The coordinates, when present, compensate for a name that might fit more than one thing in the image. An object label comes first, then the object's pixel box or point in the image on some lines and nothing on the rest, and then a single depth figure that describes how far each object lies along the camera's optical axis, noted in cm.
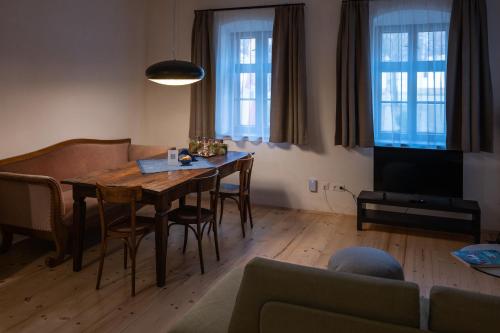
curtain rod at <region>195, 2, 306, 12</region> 522
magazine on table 376
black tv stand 436
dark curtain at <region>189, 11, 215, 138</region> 567
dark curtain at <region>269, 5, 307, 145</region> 522
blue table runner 398
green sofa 138
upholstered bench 367
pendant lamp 367
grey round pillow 225
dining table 328
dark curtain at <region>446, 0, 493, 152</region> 445
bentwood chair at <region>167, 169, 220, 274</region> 360
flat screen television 448
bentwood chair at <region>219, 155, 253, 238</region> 438
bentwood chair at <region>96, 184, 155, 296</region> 314
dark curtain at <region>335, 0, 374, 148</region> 491
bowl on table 423
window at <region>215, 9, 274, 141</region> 550
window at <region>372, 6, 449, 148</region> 471
